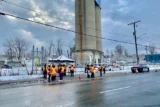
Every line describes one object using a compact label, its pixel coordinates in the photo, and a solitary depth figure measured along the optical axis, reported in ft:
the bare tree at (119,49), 447.22
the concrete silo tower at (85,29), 200.23
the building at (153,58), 258.96
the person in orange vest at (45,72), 81.85
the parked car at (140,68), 125.86
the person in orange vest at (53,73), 68.72
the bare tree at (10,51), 275.86
